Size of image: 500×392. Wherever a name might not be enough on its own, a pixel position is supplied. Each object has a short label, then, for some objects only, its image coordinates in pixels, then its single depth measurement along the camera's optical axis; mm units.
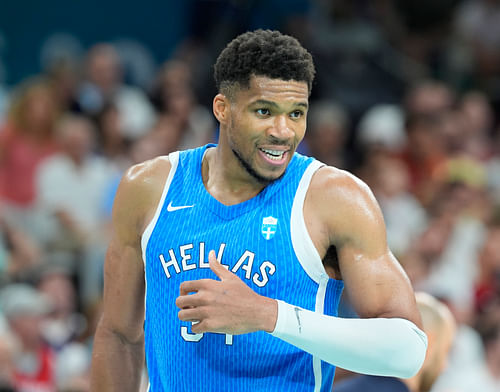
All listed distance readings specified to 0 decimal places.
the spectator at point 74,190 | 15250
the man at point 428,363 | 7621
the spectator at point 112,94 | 17859
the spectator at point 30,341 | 12133
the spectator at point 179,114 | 17656
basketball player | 5648
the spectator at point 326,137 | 18453
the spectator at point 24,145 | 16000
